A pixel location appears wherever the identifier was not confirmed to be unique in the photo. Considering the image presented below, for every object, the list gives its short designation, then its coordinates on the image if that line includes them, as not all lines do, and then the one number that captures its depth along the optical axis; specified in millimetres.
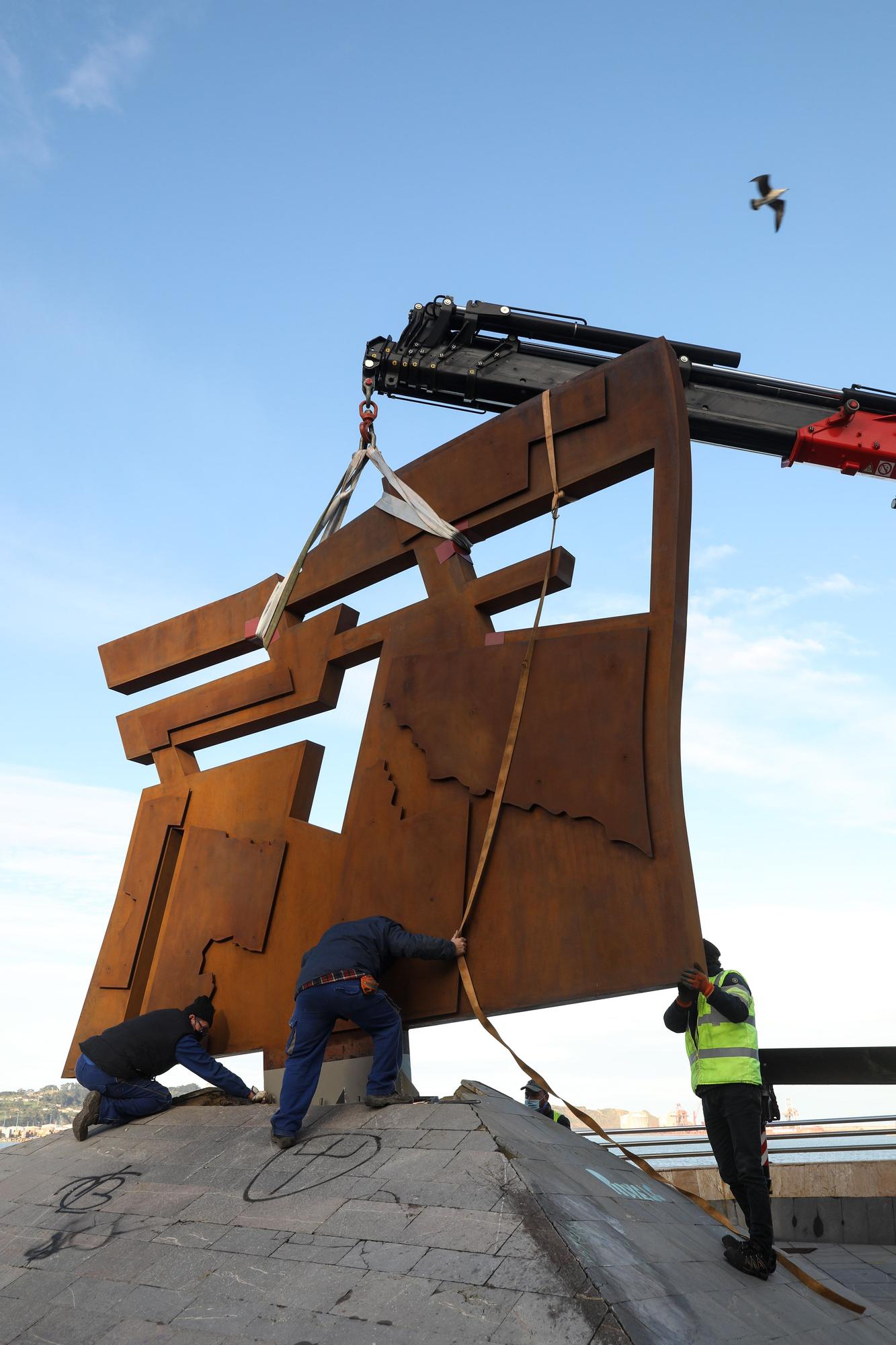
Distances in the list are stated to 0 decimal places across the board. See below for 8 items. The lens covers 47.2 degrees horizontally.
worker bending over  4949
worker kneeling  6039
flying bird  7066
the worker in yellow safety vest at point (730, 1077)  4371
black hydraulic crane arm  7164
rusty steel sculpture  5277
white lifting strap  6770
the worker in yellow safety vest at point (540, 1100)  7020
